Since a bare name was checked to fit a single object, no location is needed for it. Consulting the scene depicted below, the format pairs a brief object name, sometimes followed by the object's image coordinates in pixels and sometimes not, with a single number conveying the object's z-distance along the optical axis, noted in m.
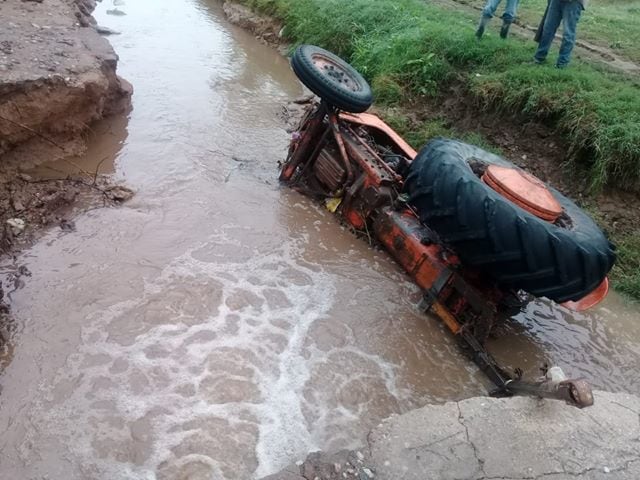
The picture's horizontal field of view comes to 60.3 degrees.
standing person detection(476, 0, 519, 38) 8.38
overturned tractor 3.80
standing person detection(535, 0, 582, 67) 7.50
